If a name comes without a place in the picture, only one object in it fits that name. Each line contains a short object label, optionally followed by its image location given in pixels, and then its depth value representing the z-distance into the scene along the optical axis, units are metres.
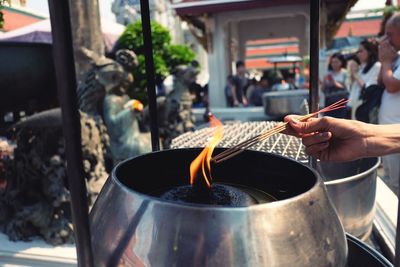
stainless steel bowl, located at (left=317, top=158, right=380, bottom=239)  1.19
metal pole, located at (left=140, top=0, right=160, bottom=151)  0.93
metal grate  1.39
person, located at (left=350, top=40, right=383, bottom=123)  2.95
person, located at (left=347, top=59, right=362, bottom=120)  3.64
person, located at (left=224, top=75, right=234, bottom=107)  6.96
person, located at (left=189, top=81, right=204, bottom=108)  7.97
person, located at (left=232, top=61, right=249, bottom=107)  6.95
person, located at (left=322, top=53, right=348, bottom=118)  4.34
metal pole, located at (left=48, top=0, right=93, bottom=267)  0.47
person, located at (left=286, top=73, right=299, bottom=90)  7.18
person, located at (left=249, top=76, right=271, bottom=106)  6.94
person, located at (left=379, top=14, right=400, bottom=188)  2.11
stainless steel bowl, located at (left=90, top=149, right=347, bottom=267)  0.50
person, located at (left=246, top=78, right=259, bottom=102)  7.32
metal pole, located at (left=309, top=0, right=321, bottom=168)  0.85
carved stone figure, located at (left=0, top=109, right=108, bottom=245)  1.91
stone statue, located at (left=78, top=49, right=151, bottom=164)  2.67
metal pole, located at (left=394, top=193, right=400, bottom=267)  0.53
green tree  5.84
